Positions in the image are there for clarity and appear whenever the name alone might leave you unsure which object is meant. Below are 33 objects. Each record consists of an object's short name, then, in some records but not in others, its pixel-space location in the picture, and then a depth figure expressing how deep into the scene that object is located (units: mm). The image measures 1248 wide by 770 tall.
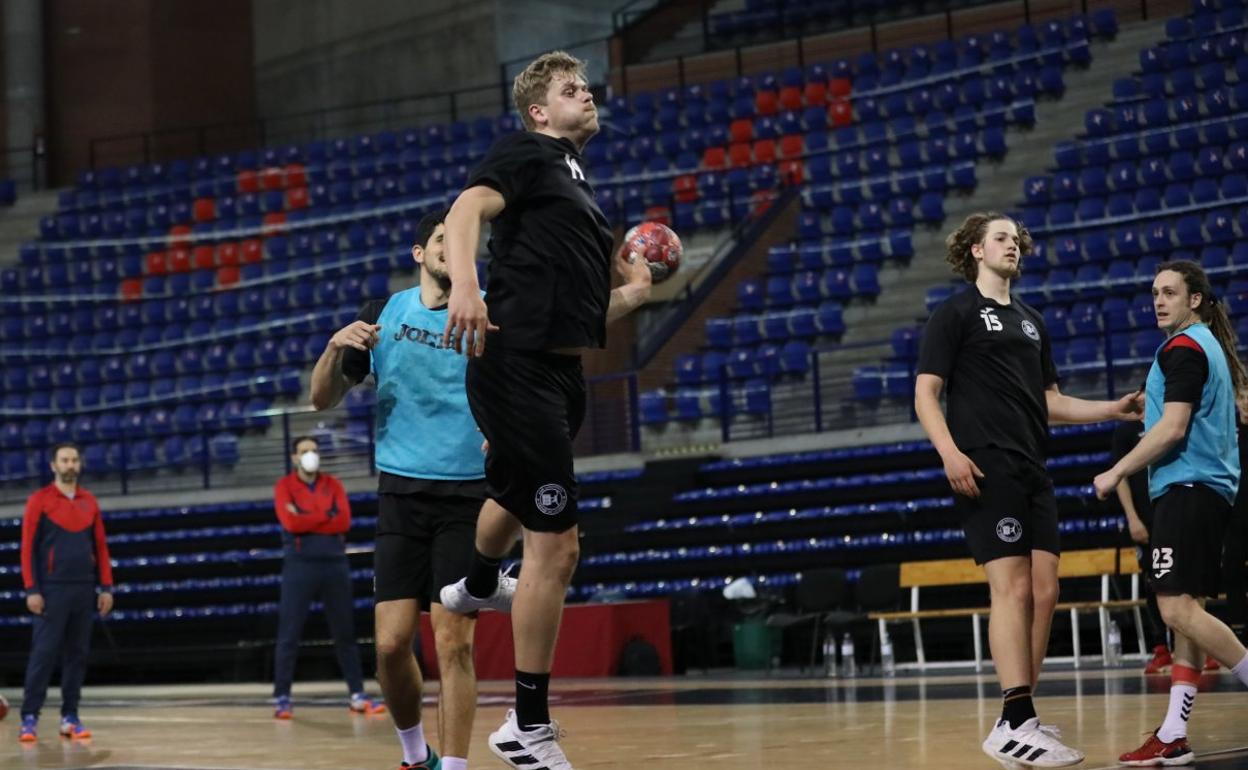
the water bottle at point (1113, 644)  15066
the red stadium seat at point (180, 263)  29562
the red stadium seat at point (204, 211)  30469
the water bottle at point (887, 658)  15352
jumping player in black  5441
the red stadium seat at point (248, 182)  30875
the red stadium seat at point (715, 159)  26094
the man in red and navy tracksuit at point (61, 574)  12703
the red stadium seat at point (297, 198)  29938
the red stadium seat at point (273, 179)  30703
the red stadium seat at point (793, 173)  25219
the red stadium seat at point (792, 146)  25656
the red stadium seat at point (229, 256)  29312
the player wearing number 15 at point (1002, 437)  6676
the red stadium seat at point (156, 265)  29688
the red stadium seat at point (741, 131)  26398
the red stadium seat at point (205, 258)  29438
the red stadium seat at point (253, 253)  29172
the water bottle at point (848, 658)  15695
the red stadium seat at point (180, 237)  29859
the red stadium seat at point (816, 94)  26406
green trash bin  17141
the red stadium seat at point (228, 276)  29031
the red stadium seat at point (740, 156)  25938
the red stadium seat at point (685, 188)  25562
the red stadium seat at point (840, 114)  25734
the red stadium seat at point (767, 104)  26797
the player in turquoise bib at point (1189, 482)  6980
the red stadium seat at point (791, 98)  26641
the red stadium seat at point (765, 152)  25750
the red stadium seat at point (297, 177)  30500
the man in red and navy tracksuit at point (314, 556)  13773
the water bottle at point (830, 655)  15656
